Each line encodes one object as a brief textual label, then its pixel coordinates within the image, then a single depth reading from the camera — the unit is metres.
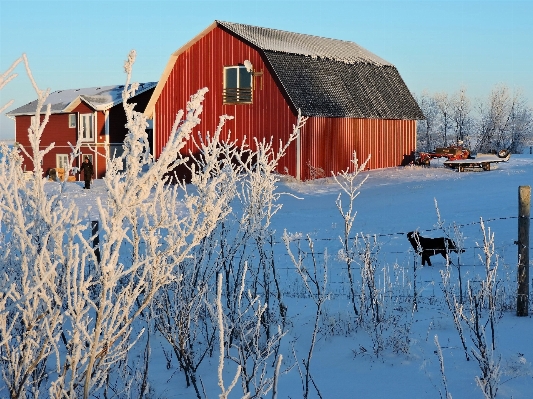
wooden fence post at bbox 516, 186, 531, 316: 7.04
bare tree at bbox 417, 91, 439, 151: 64.19
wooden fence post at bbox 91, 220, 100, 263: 8.90
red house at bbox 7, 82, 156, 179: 35.16
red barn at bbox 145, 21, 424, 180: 24.77
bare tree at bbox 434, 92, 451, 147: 67.10
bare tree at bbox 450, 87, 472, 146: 65.94
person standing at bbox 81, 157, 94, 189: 24.17
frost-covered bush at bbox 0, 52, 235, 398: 3.33
